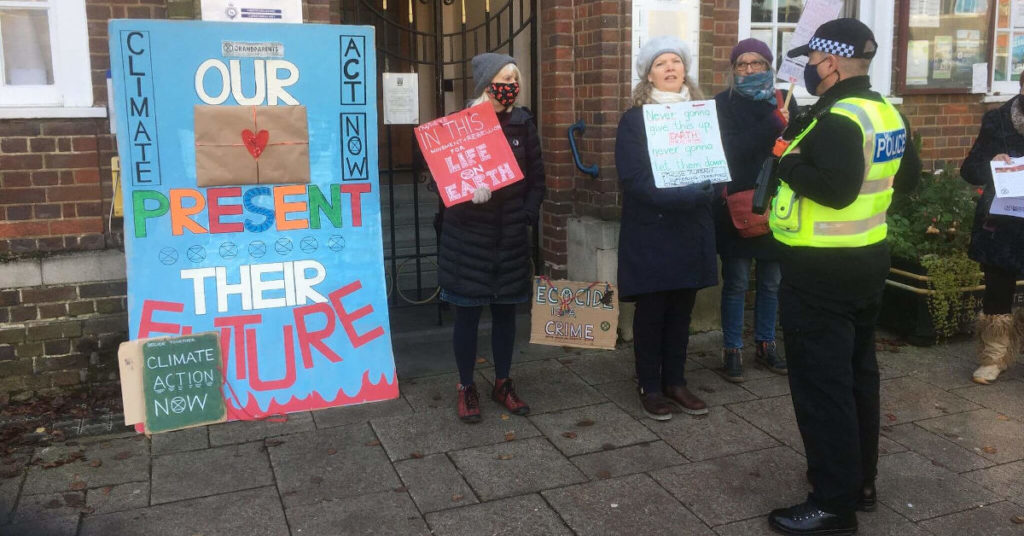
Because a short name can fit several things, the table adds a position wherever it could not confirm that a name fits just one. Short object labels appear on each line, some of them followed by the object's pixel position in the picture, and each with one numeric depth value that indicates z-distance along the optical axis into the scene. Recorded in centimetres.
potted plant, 590
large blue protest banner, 441
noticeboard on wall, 696
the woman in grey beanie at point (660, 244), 448
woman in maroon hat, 482
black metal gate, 613
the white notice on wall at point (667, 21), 579
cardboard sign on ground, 563
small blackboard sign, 443
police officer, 326
